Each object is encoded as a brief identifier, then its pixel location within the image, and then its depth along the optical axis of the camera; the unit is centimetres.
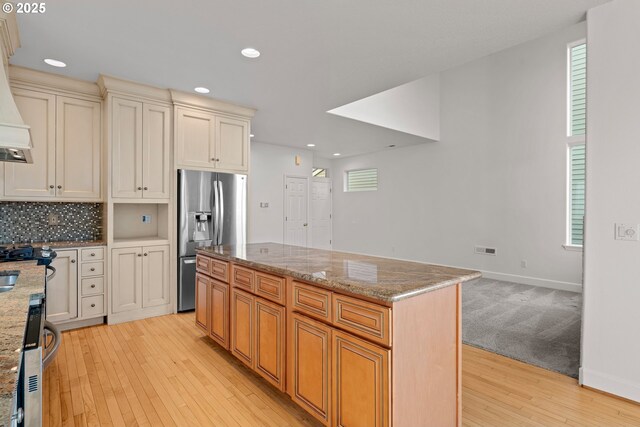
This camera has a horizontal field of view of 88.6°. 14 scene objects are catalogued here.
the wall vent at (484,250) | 574
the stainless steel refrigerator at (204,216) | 386
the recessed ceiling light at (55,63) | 296
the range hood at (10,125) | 183
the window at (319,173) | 840
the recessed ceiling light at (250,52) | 279
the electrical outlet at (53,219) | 354
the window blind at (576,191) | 484
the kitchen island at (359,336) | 145
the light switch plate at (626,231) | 210
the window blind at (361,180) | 775
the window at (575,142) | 483
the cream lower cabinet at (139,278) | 349
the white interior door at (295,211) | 703
